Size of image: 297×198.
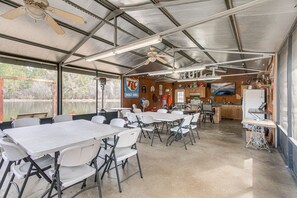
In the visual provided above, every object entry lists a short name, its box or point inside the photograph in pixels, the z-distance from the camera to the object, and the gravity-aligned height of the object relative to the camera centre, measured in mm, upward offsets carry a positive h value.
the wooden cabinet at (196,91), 9766 +572
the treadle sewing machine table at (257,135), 3682 -964
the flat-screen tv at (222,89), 9009 +635
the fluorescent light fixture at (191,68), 4953 +1043
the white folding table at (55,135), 1702 -532
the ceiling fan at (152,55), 4000 +1212
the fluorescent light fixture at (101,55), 3423 +1085
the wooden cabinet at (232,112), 8445 -729
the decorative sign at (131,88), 7762 +628
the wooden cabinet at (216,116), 7617 -866
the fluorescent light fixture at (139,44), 2694 +1094
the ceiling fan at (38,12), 1831 +1153
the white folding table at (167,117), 4029 -524
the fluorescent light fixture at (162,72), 5464 +1057
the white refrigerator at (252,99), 5787 +6
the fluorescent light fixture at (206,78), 6388 +973
